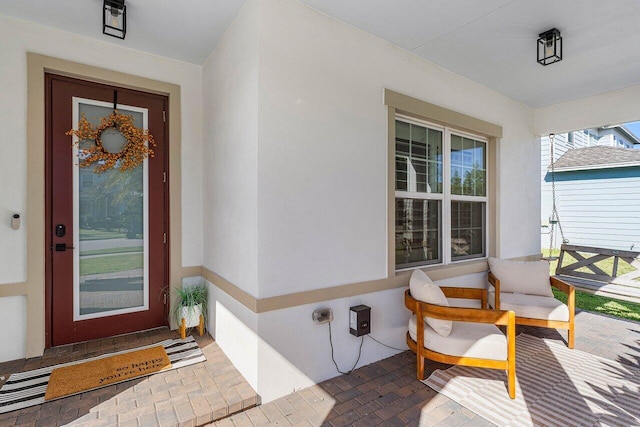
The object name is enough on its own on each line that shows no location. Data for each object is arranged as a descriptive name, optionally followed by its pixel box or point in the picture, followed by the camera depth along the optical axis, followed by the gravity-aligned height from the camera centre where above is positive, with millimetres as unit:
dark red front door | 3121 -134
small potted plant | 3391 -1029
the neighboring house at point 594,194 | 7746 +439
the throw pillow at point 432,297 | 2635 -729
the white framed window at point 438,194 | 3502 +213
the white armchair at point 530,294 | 3396 -997
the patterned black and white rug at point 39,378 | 2285 -1326
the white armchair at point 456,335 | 2482 -1017
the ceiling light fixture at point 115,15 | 2529 +1629
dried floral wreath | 3221 +724
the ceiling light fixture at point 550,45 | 2916 +1575
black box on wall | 2750 -935
